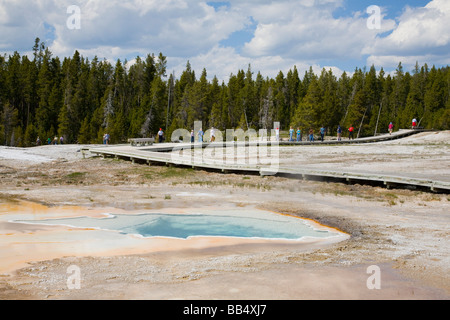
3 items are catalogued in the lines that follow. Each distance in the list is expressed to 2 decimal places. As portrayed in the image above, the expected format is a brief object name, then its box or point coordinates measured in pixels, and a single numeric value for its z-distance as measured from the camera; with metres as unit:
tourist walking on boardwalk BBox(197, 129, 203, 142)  34.32
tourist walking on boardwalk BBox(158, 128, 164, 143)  37.09
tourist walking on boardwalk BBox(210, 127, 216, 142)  34.94
